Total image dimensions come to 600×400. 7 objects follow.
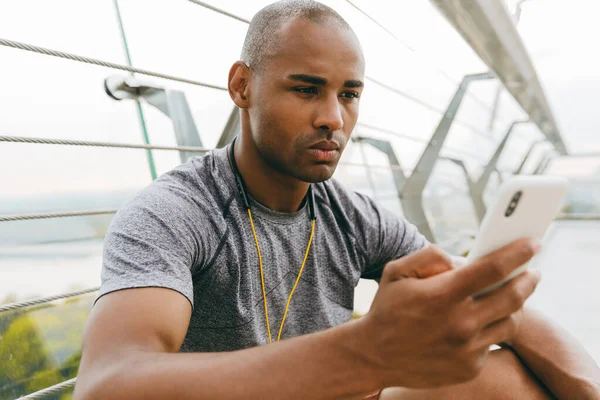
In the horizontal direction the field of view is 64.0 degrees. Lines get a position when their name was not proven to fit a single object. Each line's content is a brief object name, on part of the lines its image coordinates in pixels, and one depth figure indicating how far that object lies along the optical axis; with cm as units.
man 44
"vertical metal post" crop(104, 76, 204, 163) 114
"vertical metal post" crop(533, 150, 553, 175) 695
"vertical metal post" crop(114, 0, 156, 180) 117
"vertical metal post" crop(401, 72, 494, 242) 271
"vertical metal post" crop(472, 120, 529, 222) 413
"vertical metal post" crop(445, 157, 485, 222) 393
